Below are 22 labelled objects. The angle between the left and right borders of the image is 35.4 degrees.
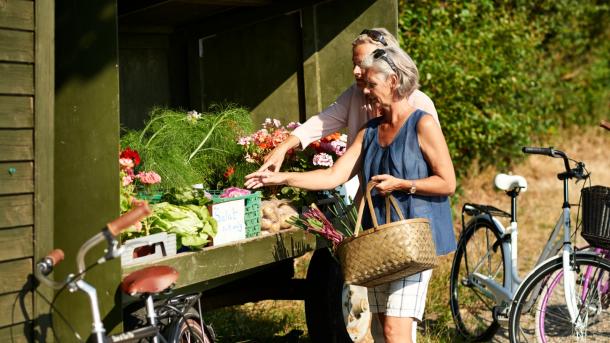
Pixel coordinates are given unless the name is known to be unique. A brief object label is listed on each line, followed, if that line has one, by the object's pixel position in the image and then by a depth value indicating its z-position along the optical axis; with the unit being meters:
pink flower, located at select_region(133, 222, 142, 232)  4.45
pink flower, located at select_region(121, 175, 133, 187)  4.74
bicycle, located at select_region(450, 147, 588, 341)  5.84
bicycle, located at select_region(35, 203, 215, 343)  3.44
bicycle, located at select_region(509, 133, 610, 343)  5.32
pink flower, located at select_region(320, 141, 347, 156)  5.99
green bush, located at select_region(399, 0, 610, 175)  9.76
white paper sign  4.88
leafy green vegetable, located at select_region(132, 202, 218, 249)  4.57
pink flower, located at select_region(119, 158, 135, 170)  4.80
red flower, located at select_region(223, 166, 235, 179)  5.66
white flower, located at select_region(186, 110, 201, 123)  5.92
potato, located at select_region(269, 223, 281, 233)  5.32
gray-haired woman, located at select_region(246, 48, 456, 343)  4.28
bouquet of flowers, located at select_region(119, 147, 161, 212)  4.73
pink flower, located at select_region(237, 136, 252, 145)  5.76
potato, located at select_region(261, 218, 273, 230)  5.30
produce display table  4.50
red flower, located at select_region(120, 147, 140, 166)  4.94
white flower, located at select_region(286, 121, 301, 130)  6.24
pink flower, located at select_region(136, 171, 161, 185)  4.88
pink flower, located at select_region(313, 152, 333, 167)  5.82
